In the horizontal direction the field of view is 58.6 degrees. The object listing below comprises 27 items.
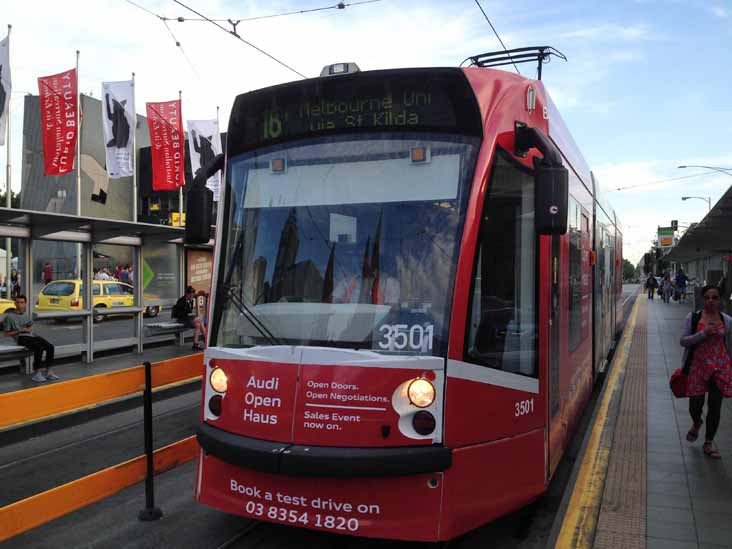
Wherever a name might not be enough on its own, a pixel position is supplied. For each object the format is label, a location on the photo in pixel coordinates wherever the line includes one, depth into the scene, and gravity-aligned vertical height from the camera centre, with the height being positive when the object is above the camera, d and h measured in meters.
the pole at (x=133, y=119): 19.98 +4.97
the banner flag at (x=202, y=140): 22.73 +4.87
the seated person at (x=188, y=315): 15.34 -0.90
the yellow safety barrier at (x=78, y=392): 3.85 -0.77
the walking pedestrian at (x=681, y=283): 38.03 -0.15
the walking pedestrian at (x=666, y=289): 38.38 -0.51
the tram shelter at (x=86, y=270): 11.56 +0.15
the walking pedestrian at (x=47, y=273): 17.42 +0.09
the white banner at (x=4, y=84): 15.06 +4.48
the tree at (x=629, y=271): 153.77 +2.28
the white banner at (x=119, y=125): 19.78 +4.75
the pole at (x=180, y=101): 22.08 +5.97
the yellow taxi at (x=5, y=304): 19.61 -0.85
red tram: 3.68 -0.17
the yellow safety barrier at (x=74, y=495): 3.83 -1.44
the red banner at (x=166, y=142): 21.94 +4.58
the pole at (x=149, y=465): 4.85 -1.41
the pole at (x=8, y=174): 15.66 +3.24
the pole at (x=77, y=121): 18.09 +4.38
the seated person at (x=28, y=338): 10.72 -1.03
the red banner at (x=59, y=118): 18.00 +4.41
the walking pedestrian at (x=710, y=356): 6.20 -0.73
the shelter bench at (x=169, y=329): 14.64 -1.19
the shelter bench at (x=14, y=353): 10.25 -1.22
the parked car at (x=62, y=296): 18.28 -0.56
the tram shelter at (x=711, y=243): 16.05 +1.67
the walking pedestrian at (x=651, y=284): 43.72 -0.29
